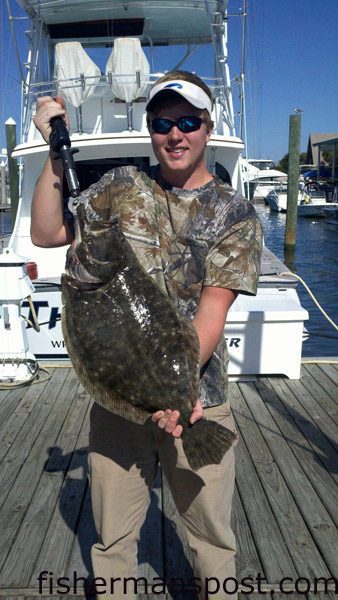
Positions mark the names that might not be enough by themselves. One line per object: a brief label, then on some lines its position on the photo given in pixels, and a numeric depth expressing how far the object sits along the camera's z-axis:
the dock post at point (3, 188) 34.81
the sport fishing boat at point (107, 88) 7.20
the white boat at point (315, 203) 37.12
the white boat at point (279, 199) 40.47
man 2.16
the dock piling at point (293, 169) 21.59
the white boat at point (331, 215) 32.88
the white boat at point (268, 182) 49.47
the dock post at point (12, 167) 16.90
